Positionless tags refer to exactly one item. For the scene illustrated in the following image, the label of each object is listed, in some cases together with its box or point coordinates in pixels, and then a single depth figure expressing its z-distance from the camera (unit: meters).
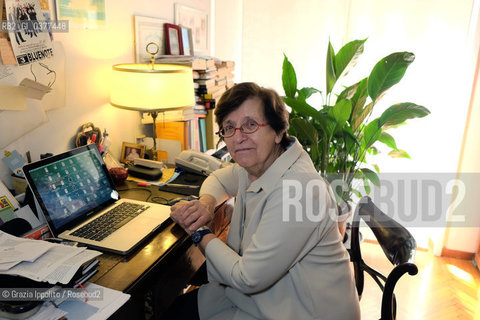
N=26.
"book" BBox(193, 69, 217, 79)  2.22
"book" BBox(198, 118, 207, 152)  2.35
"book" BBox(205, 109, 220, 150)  2.40
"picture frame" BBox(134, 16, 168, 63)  1.99
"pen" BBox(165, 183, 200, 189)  1.64
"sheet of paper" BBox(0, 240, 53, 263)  0.83
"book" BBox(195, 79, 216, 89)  2.28
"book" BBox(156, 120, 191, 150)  2.10
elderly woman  1.00
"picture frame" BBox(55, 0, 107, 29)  1.47
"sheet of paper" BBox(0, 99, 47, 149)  1.29
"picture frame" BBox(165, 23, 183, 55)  2.23
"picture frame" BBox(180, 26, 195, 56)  2.40
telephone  1.80
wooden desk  0.95
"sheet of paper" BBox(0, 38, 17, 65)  1.23
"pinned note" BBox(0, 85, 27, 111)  1.26
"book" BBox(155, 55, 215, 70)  2.07
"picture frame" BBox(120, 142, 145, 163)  1.90
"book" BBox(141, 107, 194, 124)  2.09
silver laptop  1.12
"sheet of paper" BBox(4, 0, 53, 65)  1.25
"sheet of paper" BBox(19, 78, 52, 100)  1.33
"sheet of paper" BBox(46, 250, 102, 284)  0.80
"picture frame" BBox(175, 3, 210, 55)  2.42
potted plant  1.89
